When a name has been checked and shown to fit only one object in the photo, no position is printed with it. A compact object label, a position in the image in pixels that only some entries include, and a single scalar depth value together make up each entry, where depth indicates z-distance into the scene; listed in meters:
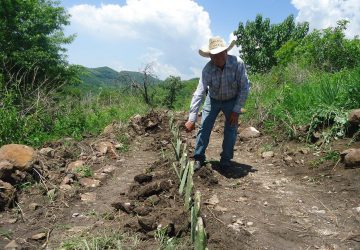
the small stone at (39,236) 3.06
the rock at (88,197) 3.92
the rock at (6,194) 3.71
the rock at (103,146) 5.66
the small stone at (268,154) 5.55
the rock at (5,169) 3.96
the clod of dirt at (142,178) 4.10
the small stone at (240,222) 3.23
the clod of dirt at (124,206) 3.34
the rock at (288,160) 5.05
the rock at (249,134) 6.52
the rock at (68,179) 4.27
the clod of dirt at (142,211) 3.23
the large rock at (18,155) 4.21
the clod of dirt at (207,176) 4.24
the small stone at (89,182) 4.35
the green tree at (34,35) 18.11
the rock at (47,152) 5.14
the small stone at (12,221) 3.46
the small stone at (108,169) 4.85
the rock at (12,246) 2.82
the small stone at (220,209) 3.49
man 4.37
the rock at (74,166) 4.72
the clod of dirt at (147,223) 2.91
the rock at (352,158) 4.17
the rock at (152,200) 3.47
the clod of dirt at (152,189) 3.70
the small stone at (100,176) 4.58
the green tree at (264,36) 31.38
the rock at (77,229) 3.13
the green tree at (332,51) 10.92
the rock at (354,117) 4.76
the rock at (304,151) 5.11
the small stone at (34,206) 3.69
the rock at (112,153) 5.61
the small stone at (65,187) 4.12
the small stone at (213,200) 3.65
